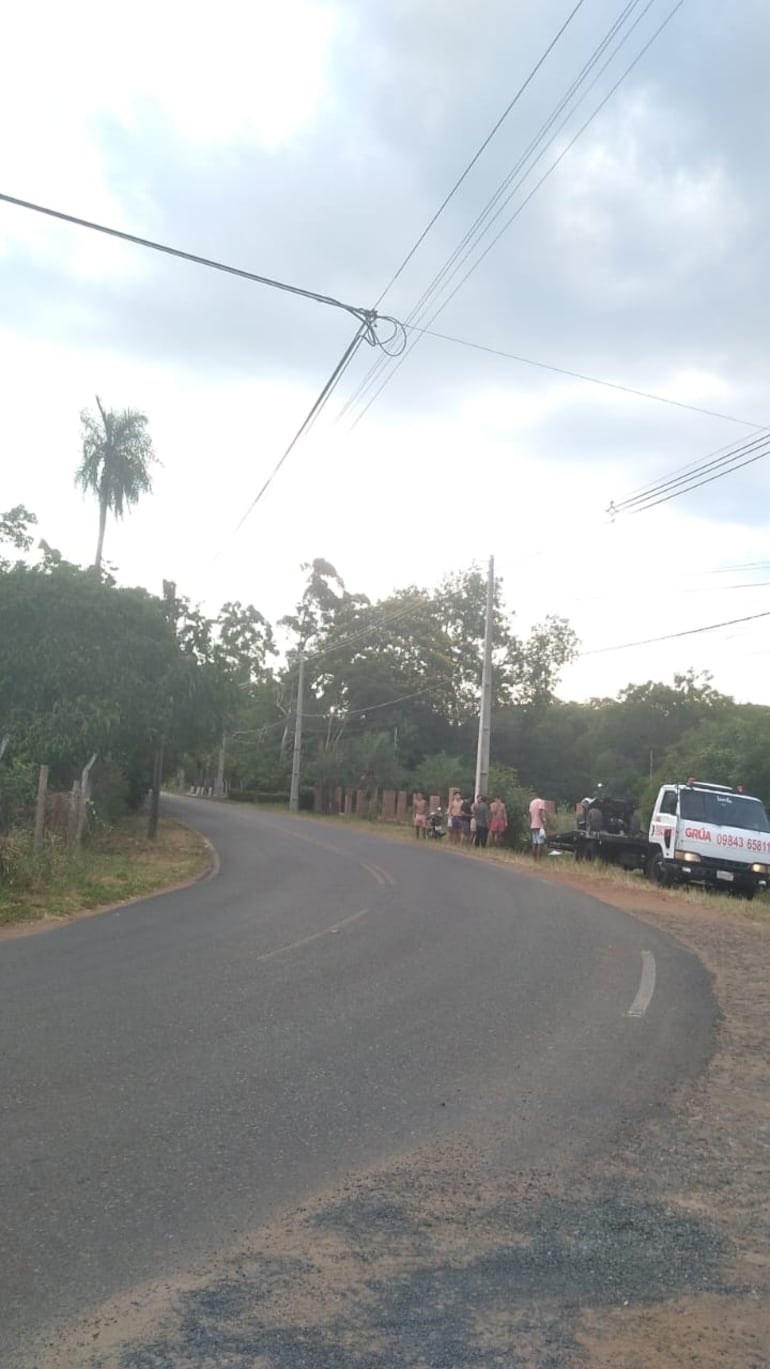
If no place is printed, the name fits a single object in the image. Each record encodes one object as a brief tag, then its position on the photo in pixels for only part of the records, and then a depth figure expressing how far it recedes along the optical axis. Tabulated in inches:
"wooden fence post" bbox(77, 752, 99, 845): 900.4
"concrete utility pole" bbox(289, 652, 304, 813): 2325.3
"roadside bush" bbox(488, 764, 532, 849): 1405.0
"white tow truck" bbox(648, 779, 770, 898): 879.1
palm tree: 1379.2
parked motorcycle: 1499.8
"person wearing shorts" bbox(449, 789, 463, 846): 1366.9
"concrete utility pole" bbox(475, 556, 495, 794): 1360.7
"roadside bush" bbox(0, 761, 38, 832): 742.5
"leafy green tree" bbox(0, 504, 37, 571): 1027.3
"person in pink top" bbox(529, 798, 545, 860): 1100.5
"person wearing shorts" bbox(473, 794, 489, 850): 1307.8
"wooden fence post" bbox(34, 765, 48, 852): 706.8
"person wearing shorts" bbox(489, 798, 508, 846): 1268.5
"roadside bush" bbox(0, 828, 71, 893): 647.1
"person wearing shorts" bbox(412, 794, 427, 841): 1518.2
